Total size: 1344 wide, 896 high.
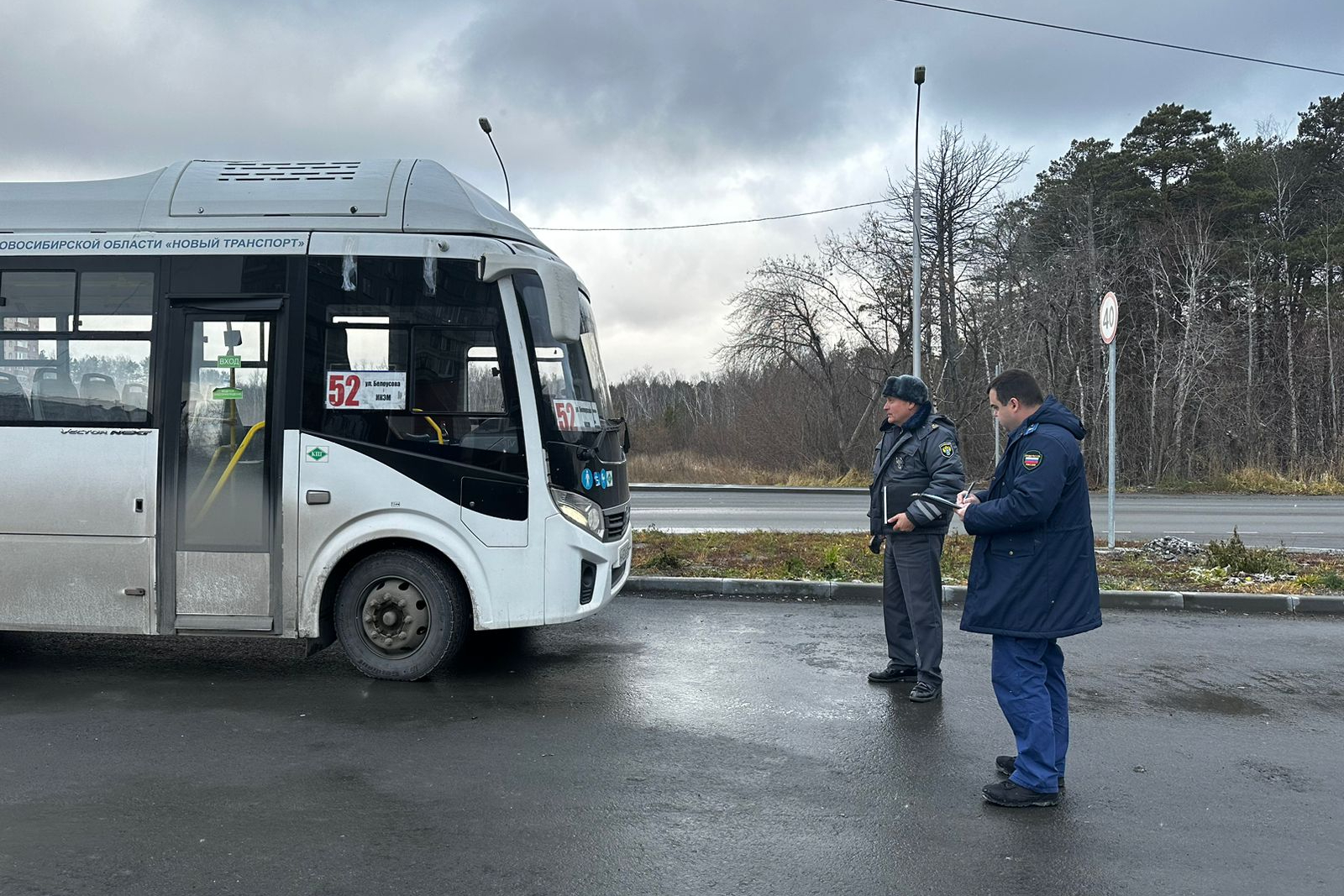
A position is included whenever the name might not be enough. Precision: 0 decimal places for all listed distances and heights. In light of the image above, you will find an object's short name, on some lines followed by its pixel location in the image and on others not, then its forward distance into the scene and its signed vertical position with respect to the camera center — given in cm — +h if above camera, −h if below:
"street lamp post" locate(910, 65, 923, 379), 1786 +312
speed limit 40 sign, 1062 +148
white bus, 592 +4
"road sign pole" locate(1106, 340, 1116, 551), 1116 -69
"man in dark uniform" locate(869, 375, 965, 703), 574 -32
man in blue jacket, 416 -58
